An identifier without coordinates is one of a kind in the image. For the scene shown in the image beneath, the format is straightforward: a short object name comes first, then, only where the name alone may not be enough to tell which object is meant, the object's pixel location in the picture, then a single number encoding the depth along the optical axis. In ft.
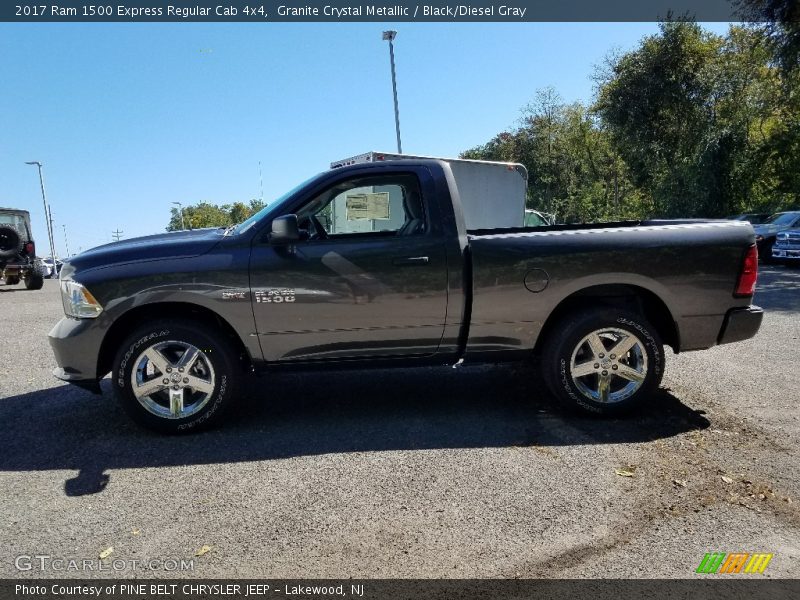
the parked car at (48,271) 86.59
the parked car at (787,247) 53.78
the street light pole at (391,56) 73.08
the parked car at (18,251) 54.34
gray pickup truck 13.55
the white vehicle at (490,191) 37.17
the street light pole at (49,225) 160.77
